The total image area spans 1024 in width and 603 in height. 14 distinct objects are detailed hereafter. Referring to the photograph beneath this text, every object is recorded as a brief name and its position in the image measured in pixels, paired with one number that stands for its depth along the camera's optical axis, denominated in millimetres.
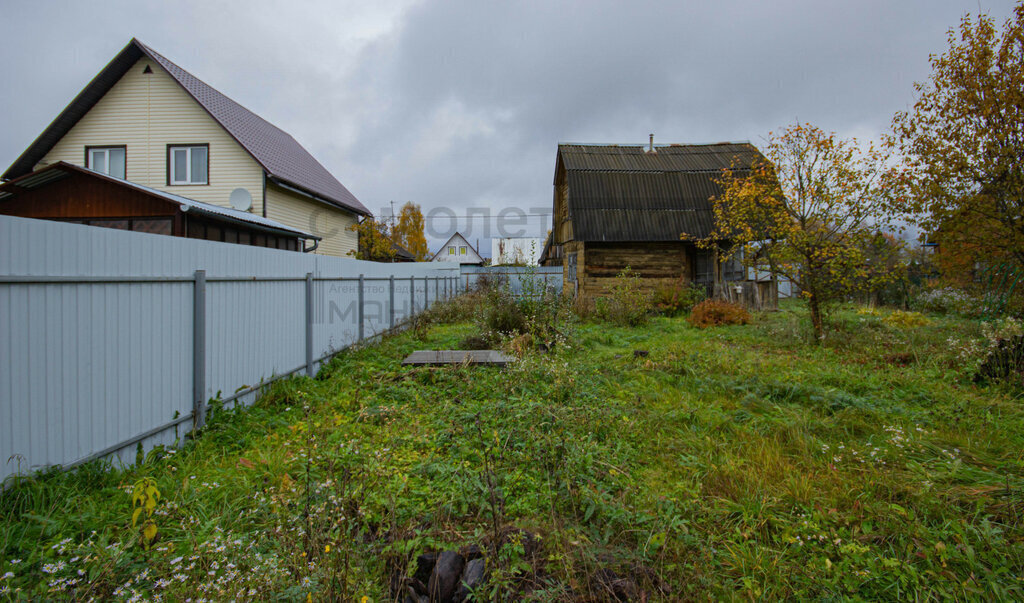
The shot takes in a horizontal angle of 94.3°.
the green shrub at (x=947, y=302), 13120
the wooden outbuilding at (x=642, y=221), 16203
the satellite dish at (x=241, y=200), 14977
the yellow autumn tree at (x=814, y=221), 8422
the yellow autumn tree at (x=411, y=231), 38812
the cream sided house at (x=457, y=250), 62656
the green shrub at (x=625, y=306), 12141
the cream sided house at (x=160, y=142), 15016
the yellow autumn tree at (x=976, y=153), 7590
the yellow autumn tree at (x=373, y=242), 30016
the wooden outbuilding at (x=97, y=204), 11125
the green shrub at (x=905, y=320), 10995
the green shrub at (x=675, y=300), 14820
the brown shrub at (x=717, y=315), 11856
